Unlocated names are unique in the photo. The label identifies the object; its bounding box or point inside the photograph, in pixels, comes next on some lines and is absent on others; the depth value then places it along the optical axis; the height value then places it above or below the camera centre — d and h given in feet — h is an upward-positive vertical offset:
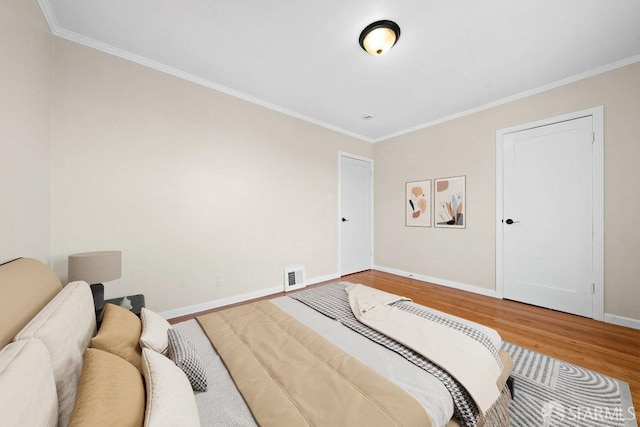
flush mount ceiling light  6.23 +4.85
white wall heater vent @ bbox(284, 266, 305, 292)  11.34 -3.19
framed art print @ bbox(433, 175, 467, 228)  11.67 +0.56
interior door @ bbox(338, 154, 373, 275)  14.16 -0.11
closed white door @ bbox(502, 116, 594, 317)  8.63 -0.10
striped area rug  4.46 -3.84
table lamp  5.66 -1.38
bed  1.99 -2.22
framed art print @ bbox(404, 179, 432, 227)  12.97 +0.57
